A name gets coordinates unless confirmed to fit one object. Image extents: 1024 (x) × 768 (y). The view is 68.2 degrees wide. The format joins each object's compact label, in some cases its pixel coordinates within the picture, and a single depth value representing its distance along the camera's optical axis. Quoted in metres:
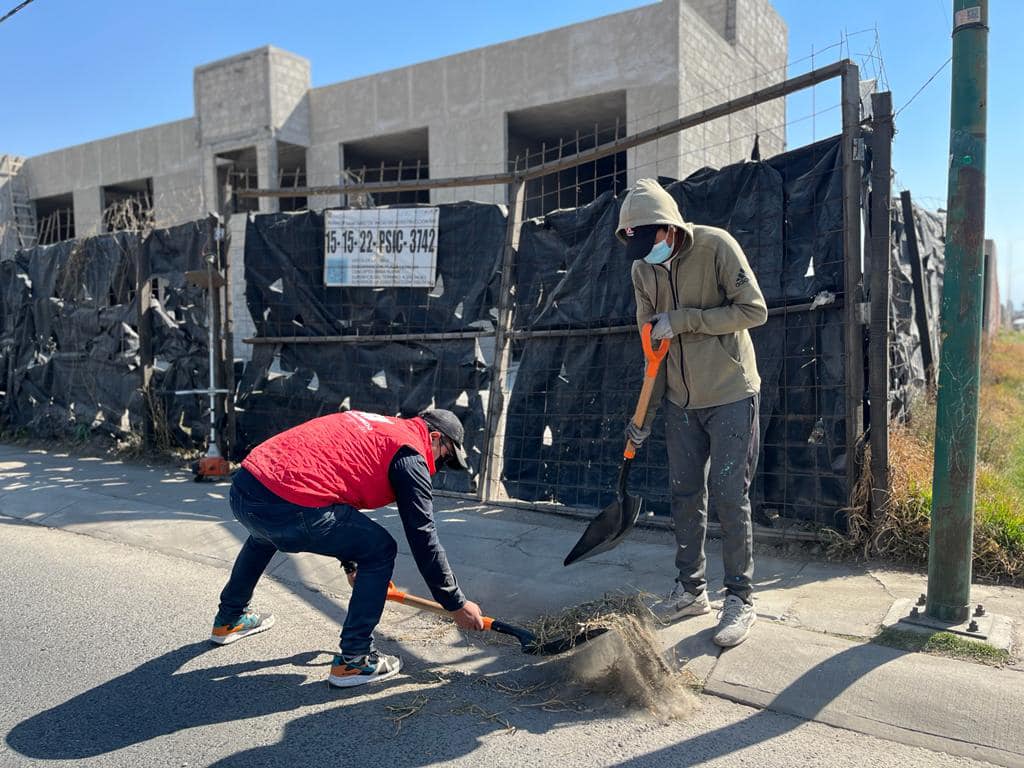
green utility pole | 3.37
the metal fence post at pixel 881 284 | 4.38
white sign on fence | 6.74
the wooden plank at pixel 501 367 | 6.16
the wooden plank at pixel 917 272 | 7.08
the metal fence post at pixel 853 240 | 4.43
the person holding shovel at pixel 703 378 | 3.56
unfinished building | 15.58
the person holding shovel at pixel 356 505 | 3.25
